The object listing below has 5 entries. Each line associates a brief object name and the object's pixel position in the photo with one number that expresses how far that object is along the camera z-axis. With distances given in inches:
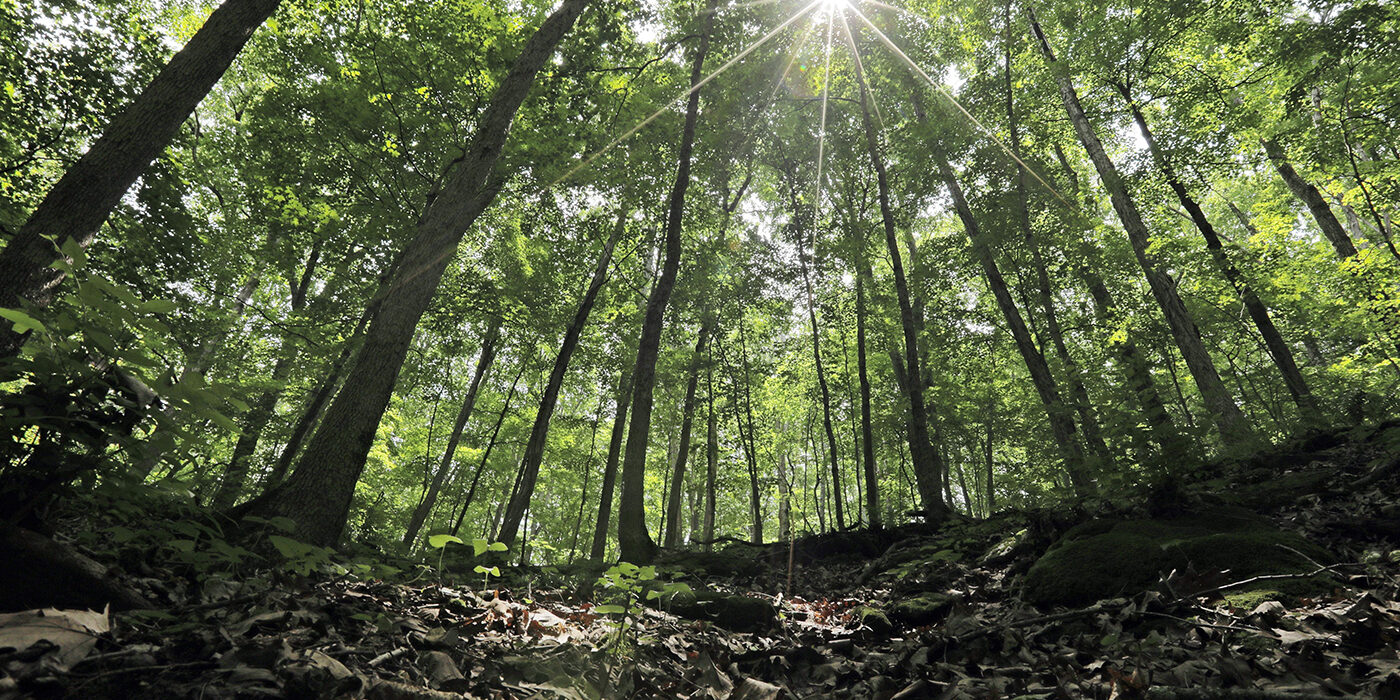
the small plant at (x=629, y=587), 108.5
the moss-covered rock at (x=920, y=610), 161.9
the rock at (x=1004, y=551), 228.8
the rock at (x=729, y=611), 167.2
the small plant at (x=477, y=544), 100.8
